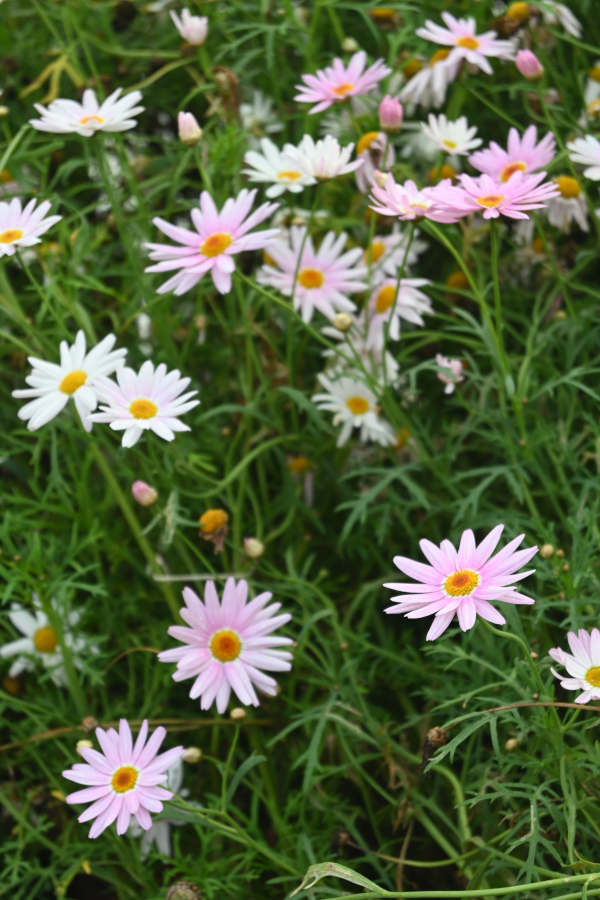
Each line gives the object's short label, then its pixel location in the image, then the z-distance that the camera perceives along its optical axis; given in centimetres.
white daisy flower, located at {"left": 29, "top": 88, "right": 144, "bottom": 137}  113
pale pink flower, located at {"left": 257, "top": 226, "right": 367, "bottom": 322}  118
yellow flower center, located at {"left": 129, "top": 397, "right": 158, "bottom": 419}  107
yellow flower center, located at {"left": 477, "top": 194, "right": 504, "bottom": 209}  105
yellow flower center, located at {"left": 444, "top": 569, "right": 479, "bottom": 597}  97
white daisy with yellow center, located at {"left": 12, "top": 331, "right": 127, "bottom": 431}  109
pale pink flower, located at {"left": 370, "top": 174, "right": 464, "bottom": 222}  106
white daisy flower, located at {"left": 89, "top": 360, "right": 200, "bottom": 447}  106
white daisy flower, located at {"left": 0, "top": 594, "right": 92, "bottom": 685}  117
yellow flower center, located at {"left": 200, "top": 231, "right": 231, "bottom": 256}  110
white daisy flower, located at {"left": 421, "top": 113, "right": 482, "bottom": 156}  117
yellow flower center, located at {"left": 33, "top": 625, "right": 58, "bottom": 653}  118
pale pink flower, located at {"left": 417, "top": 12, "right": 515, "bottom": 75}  119
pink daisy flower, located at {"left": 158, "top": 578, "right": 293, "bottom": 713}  106
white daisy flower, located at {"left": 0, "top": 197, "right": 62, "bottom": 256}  108
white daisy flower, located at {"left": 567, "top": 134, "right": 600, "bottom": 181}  111
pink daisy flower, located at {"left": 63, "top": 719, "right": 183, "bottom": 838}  100
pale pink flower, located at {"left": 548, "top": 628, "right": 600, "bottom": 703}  98
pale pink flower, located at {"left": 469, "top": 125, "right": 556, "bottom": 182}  113
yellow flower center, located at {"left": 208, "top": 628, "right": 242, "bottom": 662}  107
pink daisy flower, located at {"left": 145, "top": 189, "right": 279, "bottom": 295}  108
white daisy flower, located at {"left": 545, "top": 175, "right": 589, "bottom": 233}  119
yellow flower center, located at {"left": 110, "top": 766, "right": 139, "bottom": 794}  101
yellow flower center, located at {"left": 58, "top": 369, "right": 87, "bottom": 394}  110
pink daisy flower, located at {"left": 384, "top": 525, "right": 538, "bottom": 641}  95
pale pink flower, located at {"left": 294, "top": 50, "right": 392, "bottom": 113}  117
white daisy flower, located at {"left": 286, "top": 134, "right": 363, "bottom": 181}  112
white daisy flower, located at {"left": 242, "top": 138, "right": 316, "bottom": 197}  114
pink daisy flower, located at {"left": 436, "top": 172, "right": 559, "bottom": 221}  105
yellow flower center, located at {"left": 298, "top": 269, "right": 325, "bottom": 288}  119
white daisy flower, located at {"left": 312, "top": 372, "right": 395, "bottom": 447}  118
